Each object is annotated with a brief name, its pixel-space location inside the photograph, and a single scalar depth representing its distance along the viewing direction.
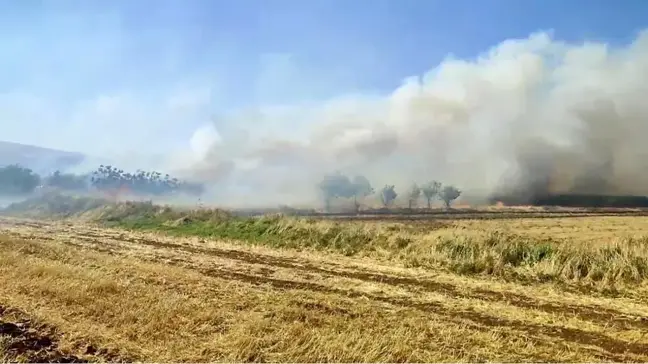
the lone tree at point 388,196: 104.43
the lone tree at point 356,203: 91.09
